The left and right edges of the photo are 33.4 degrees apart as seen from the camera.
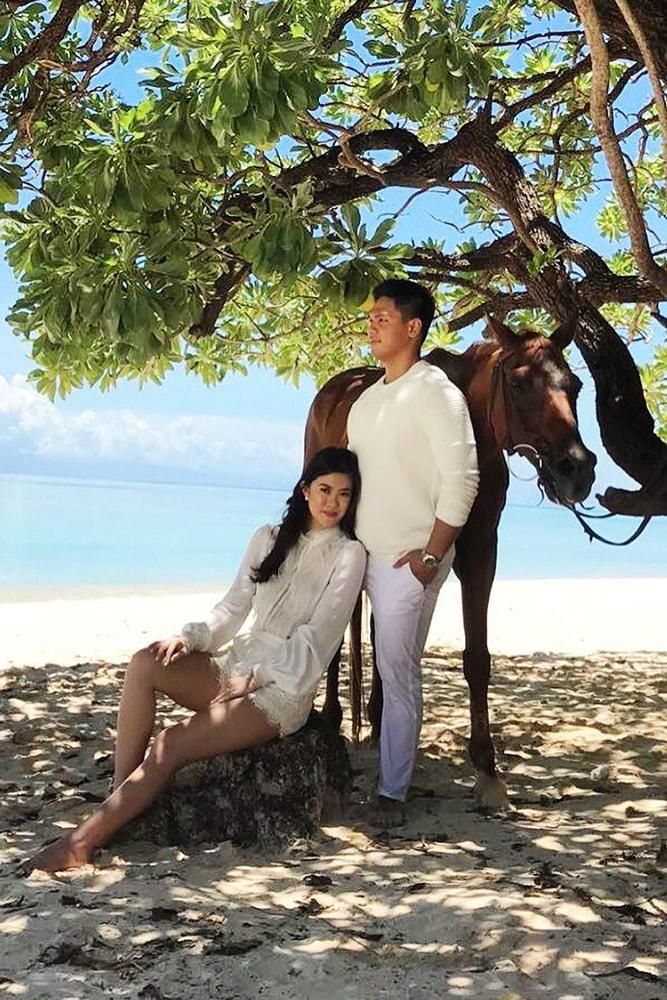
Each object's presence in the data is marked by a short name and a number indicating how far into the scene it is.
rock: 4.50
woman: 4.30
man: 4.67
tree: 4.38
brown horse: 4.83
